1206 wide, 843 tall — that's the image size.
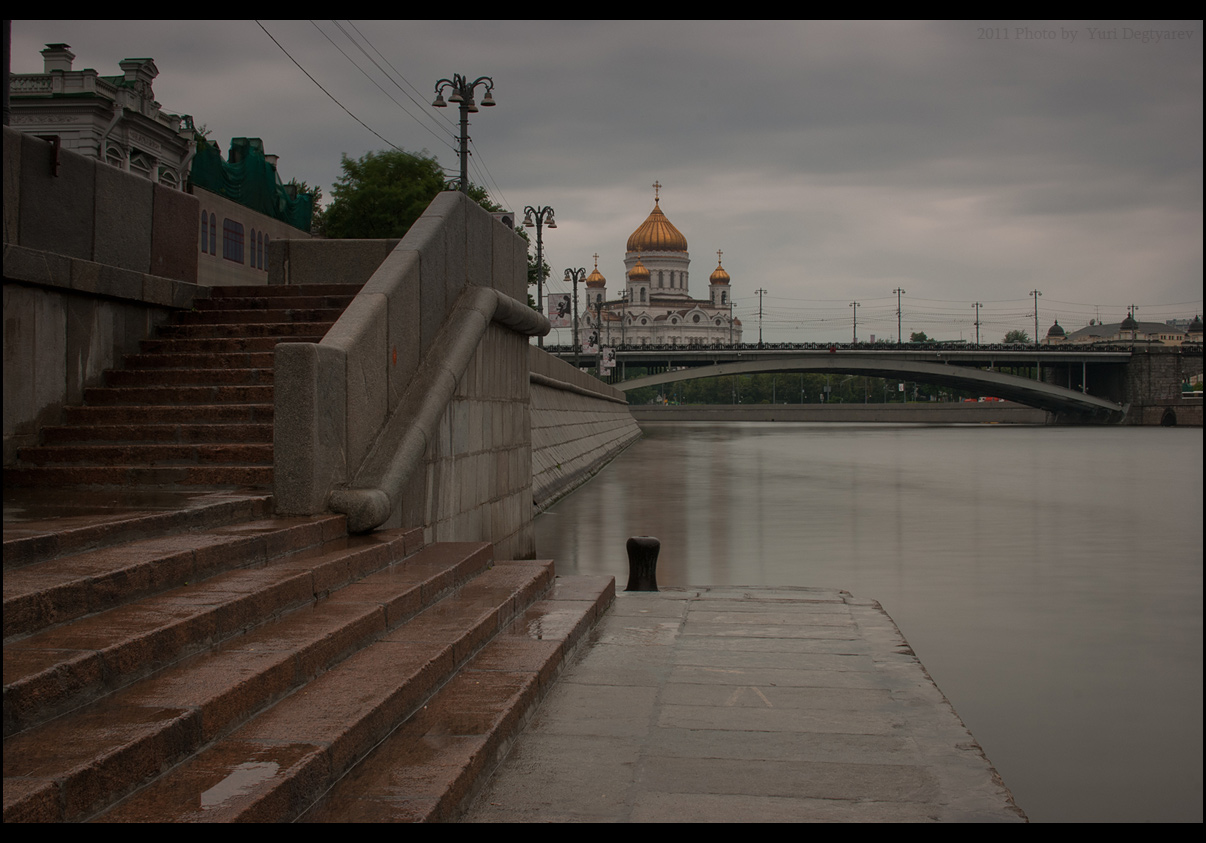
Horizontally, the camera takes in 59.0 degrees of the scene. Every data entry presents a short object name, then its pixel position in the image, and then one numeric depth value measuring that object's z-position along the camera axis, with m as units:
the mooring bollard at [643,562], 8.53
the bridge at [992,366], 77.62
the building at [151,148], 27.97
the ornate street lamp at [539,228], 34.91
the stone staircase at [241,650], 2.95
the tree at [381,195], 35.59
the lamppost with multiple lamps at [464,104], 21.66
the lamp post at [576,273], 49.12
